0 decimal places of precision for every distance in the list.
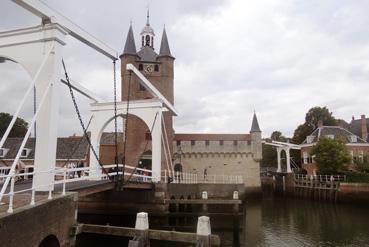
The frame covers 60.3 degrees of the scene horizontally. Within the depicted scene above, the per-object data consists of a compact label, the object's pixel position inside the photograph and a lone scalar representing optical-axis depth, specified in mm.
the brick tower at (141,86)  24141
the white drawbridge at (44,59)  7926
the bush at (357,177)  24344
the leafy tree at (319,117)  38688
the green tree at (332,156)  26500
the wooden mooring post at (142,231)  6883
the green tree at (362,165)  25844
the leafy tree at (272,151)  48091
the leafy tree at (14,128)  36125
